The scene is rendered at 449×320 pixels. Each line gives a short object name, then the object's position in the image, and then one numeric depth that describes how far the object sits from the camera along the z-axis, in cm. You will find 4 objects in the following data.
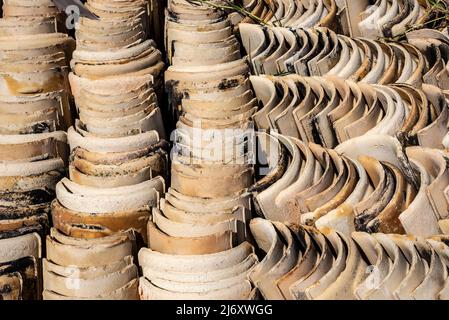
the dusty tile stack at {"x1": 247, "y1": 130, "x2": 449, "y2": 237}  269
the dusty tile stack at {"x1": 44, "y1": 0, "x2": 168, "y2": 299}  262
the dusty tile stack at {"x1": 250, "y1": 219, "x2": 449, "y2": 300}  233
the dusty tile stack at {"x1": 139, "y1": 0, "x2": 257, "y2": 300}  256
